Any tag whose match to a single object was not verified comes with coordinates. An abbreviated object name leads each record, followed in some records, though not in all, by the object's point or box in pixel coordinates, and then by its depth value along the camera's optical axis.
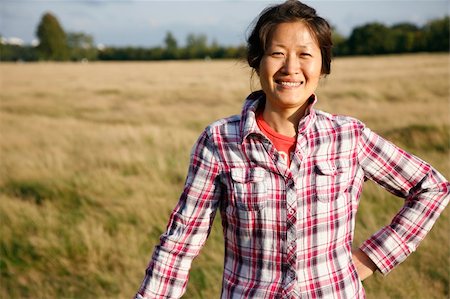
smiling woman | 1.60
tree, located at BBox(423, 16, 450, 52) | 52.17
